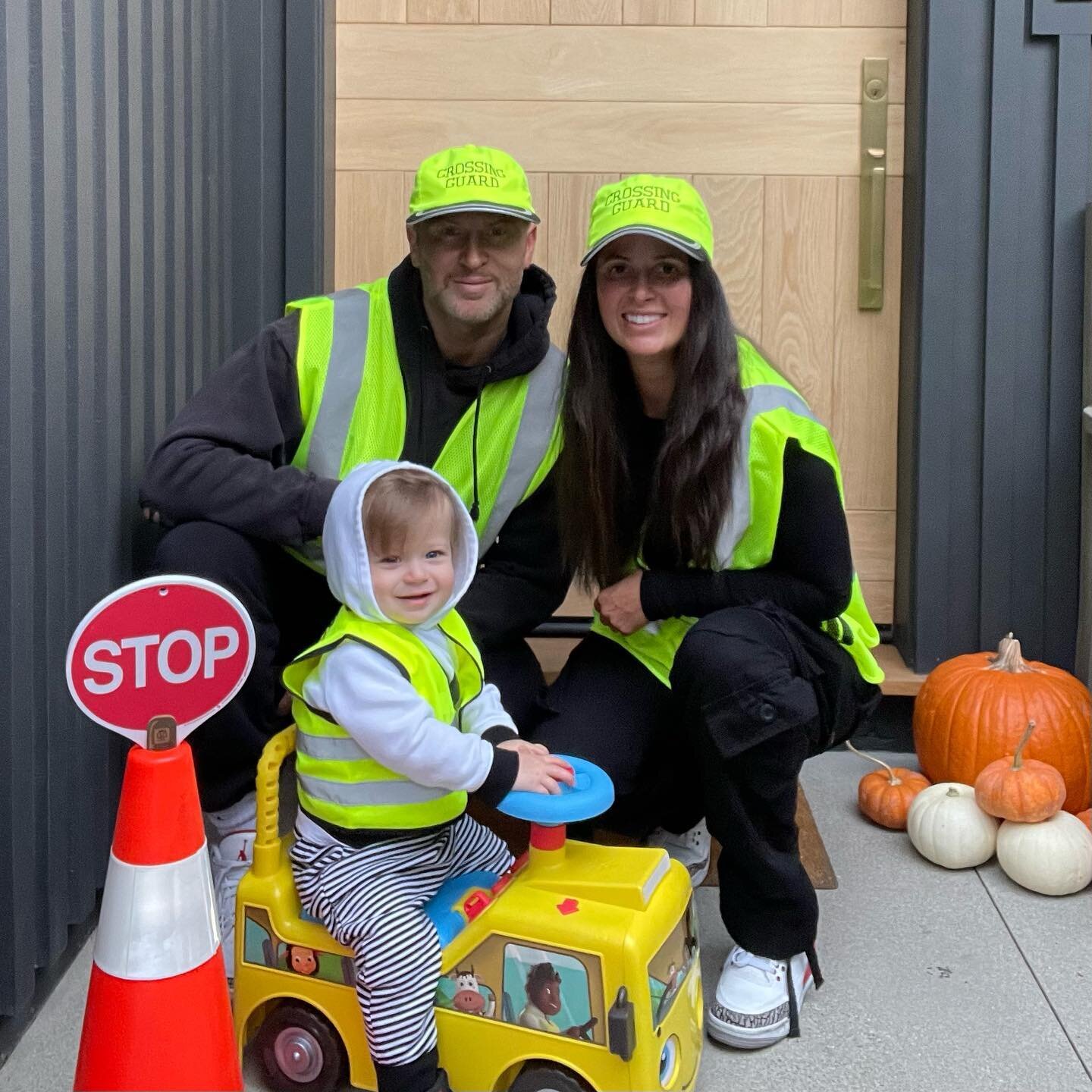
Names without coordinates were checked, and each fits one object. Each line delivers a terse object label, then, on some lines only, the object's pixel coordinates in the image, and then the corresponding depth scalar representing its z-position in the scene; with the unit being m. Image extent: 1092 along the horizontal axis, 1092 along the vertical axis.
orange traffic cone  1.41
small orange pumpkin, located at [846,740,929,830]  2.83
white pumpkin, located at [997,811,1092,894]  2.50
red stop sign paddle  1.39
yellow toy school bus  1.70
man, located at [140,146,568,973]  2.21
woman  2.04
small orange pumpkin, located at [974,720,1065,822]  2.56
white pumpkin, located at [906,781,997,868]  2.62
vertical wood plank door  3.34
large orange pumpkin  2.85
